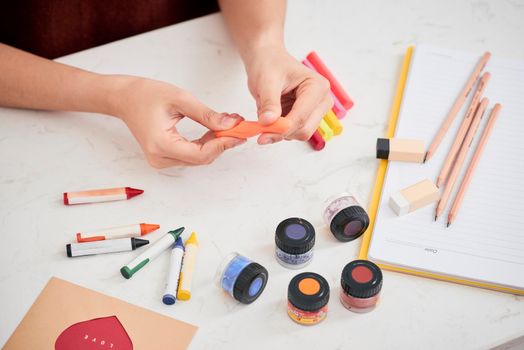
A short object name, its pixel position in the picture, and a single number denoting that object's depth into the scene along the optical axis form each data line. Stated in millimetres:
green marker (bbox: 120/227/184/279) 844
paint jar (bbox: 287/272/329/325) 765
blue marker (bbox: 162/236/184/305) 815
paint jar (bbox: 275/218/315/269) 825
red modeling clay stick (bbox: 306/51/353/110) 1055
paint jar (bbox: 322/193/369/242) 857
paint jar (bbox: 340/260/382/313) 775
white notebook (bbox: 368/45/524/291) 849
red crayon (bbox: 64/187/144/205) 929
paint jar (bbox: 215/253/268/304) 795
